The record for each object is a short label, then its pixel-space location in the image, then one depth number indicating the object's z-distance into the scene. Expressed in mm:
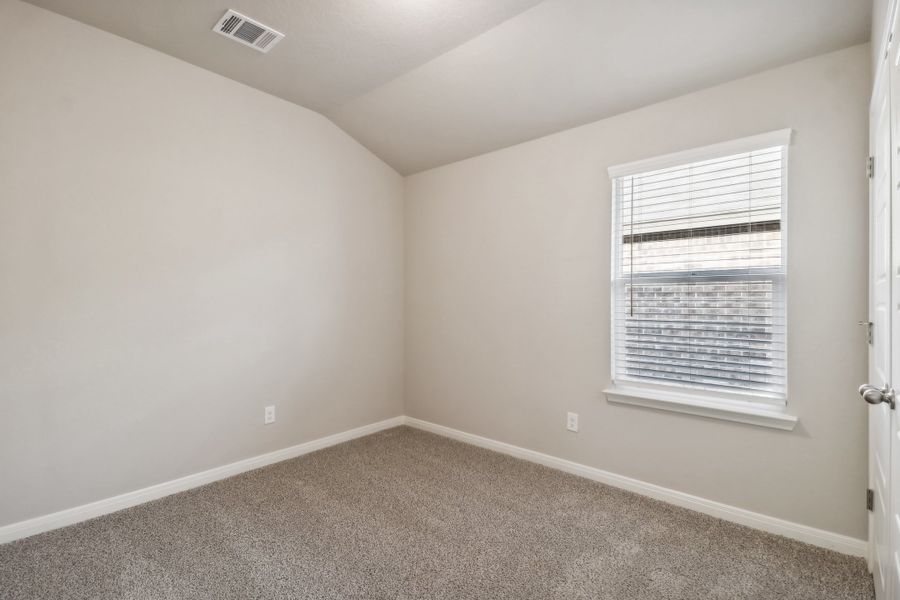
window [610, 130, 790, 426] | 2318
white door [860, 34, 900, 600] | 1388
